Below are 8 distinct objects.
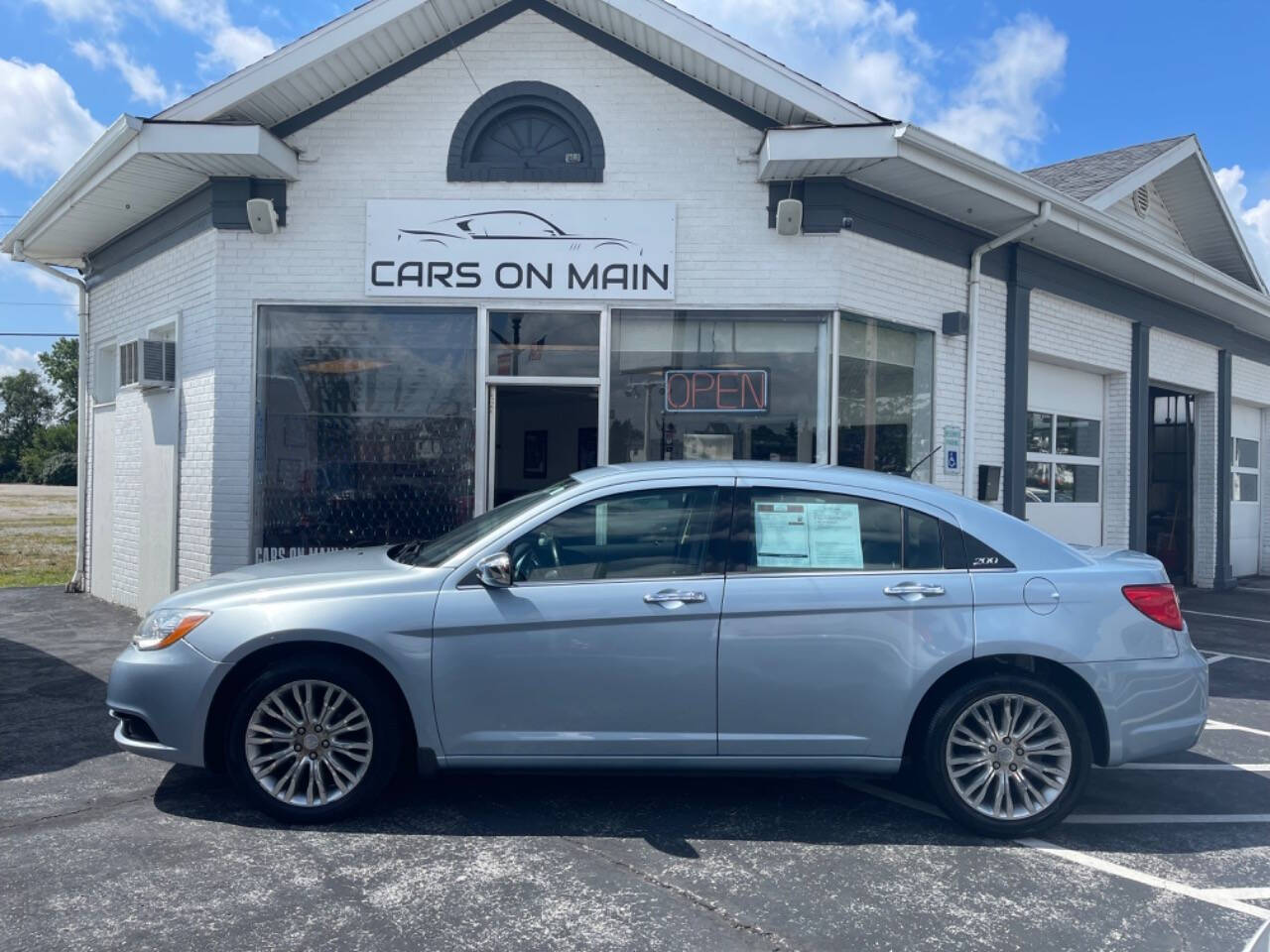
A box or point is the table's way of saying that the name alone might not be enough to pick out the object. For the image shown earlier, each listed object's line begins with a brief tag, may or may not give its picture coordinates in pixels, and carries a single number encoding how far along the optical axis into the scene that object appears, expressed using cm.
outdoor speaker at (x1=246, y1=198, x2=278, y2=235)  817
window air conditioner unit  912
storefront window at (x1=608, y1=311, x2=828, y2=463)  846
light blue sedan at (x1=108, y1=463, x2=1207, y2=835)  431
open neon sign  847
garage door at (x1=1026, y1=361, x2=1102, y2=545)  1103
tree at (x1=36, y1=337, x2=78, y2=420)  8531
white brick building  834
